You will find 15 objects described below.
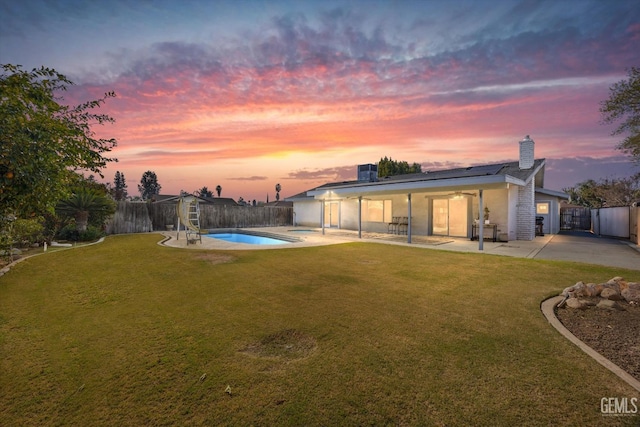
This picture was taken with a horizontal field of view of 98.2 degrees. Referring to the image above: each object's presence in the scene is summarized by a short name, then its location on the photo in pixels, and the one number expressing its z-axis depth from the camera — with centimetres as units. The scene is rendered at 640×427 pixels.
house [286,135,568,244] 1144
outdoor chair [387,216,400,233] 1594
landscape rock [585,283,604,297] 459
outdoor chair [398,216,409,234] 1563
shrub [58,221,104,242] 1209
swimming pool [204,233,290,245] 1511
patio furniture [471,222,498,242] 1252
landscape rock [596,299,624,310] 411
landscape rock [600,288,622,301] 444
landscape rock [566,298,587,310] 412
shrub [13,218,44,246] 712
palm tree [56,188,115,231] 1204
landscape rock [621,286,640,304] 437
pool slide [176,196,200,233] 1191
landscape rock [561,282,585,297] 461
